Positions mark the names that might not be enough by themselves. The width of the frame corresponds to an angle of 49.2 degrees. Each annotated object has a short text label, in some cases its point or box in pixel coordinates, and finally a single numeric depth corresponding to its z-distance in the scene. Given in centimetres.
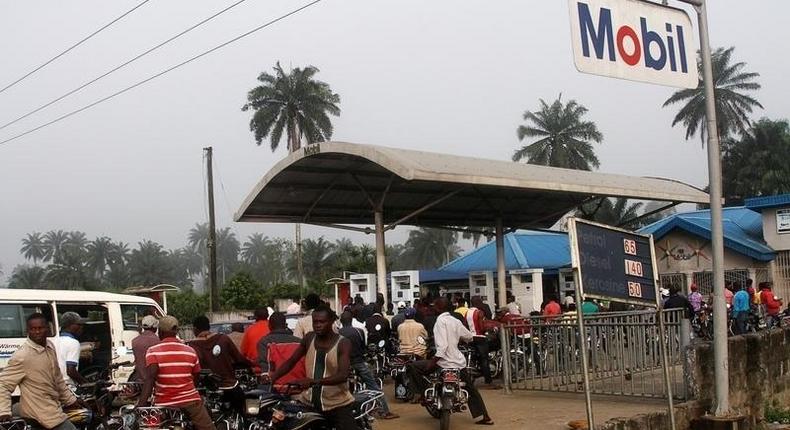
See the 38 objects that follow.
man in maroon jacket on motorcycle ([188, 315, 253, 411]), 873
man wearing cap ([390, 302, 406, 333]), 1622
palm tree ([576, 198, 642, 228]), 5419
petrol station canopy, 1617
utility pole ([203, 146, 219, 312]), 3731
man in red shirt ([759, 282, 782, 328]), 2062
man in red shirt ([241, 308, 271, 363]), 1100
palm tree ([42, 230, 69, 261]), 12742
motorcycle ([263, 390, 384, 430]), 726
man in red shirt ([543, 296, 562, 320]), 1680
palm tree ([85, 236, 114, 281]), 10994
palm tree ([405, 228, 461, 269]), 9350
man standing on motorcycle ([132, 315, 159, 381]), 938
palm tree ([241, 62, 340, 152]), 5606
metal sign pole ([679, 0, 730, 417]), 950
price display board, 748
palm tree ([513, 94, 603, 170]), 5991
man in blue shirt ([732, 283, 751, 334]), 1977
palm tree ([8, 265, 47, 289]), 8550
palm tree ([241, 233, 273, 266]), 14640
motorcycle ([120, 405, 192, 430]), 701
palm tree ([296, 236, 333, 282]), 7325
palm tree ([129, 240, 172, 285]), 9776
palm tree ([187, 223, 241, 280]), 14312
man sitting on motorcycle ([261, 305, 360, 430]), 722
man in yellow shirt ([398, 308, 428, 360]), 1270
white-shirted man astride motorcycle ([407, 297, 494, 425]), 1016
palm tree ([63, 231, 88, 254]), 12350
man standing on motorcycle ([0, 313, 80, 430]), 666
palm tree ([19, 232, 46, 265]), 13238
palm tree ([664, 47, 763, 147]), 5844
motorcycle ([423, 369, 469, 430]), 1001
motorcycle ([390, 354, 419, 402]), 1262
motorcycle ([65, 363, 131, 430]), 998
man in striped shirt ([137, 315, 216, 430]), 697
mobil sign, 826
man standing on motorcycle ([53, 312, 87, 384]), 1009
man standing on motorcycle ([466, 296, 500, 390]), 1355
